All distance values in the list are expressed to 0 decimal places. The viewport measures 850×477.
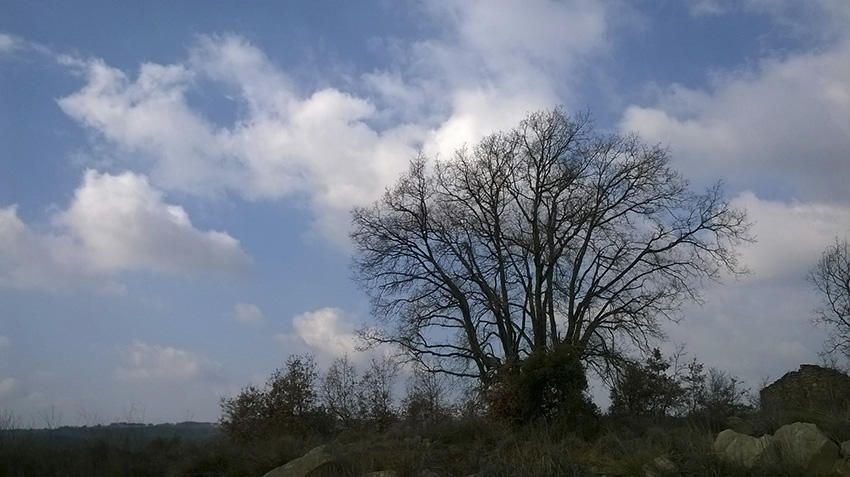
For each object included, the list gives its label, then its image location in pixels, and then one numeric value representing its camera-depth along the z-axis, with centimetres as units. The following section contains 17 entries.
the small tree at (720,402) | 2396
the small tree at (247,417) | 3086
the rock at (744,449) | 1655
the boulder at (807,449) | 1634
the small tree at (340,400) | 3562
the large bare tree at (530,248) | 3894
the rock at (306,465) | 1983
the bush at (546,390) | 2402
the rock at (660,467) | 1678
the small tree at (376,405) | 3544
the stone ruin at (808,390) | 2392
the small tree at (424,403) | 3321
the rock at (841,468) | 1619
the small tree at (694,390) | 2959
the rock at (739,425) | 1941
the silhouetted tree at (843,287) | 5116
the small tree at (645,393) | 3068
